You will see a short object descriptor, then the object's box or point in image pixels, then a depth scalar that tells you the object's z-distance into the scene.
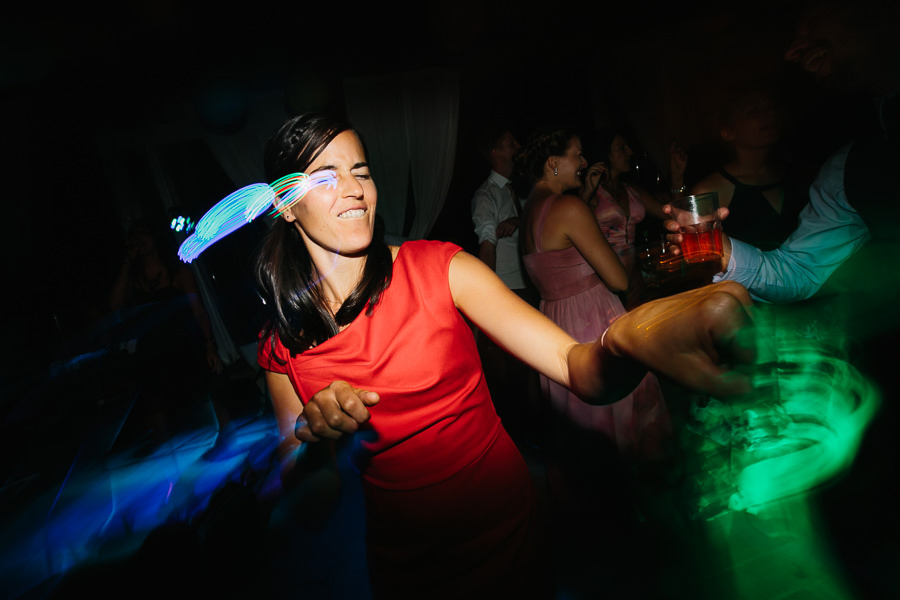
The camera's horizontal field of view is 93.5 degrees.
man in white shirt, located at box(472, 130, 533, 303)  4.91
